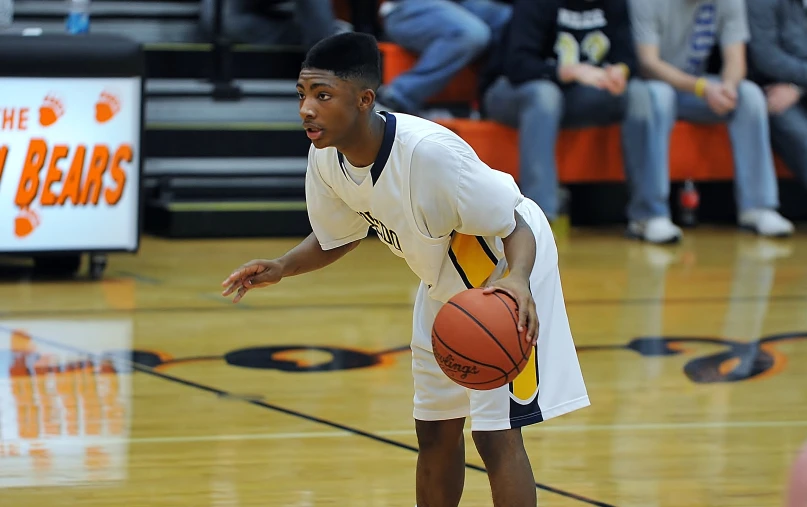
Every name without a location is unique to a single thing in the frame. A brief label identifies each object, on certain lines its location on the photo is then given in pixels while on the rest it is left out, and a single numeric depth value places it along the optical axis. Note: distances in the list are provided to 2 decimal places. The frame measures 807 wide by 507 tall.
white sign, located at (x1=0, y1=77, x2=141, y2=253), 12.63
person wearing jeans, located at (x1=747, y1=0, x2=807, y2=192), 17.52
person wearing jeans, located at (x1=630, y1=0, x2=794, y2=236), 16.87
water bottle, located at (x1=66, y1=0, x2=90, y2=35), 14.06
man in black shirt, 15.83
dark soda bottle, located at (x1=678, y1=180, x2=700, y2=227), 17.92
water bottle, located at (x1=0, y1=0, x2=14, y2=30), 11.99
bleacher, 16.48
